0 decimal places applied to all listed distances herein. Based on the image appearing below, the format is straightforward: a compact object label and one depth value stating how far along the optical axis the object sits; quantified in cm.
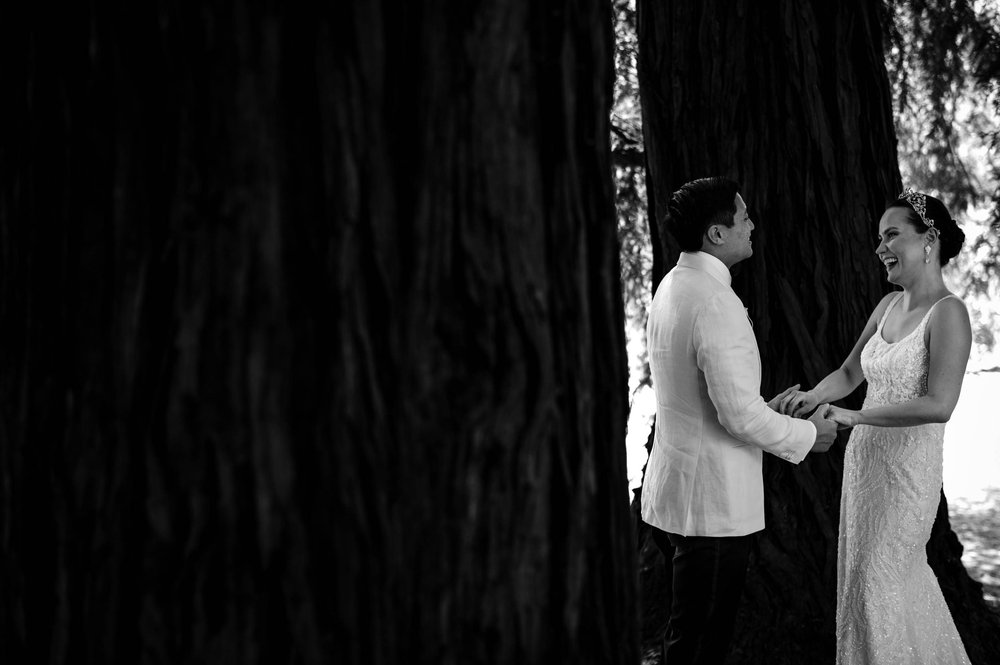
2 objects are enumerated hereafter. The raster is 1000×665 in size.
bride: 364
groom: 290
